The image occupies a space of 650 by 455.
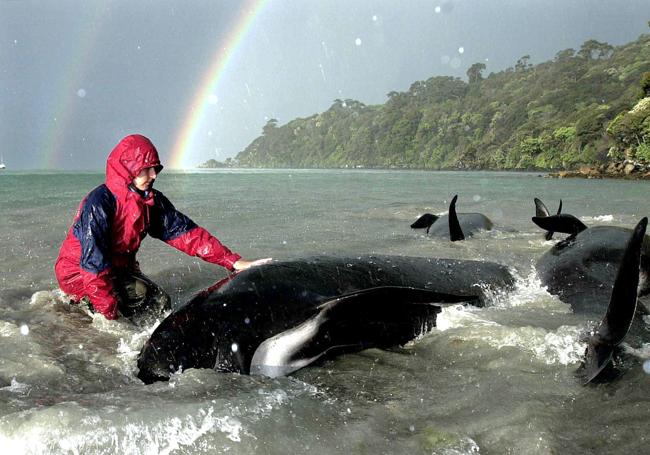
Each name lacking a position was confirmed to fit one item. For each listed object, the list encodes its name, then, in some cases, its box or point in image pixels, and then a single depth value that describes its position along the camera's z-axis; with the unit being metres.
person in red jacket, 4.37
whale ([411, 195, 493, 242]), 9.60
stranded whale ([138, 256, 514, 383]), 3.30
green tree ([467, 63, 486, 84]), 198.09
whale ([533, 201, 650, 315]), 4.77
